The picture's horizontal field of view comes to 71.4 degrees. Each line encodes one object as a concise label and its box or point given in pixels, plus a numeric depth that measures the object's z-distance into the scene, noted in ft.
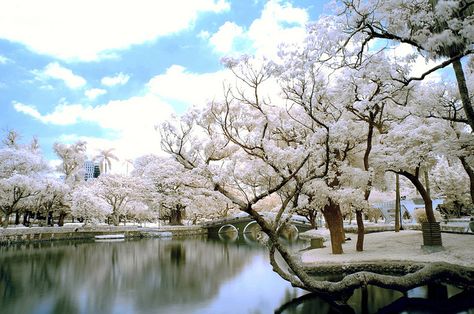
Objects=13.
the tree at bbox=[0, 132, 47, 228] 93.30
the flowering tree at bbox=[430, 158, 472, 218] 97.55
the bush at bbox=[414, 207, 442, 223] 79.03
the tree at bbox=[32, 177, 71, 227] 106.77
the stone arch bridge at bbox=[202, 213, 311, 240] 138.12
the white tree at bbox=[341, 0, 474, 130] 26.03
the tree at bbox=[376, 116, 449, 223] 45.79
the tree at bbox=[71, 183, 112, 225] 111.86
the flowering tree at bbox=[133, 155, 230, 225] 134.21
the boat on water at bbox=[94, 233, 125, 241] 115.69
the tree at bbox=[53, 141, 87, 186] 133.28
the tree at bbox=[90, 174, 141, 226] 126.41
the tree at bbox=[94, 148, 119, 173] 176.96
